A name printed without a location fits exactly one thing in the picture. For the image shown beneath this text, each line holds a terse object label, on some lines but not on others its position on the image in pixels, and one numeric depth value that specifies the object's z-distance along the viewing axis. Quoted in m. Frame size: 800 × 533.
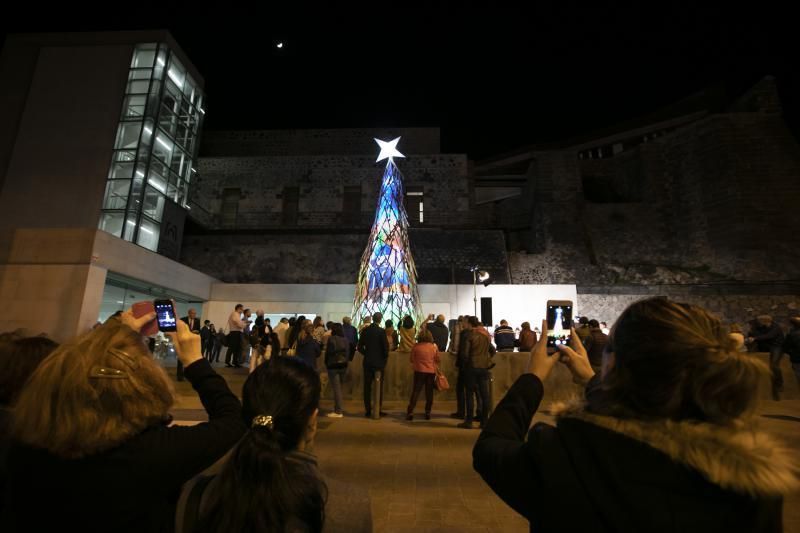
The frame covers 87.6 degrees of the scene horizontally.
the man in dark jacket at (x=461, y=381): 6.32
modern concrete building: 15.91
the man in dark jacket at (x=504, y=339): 9.39
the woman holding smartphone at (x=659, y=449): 0.85
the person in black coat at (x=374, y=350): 6.68
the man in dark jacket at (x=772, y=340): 7.12
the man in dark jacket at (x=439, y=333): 9.09
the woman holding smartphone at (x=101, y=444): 1.13
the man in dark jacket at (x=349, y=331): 8.69
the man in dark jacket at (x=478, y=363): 6.08
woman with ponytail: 1.10
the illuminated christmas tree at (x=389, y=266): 10.50
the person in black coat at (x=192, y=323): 8.17
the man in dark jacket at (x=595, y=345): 5.95
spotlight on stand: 13.39
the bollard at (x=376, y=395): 6.45
